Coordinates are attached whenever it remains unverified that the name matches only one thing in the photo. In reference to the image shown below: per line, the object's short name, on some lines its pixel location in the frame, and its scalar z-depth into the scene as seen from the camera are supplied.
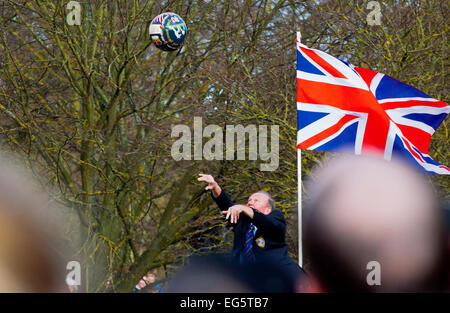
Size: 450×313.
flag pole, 11.25
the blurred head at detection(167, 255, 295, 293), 9.03
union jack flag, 12.64
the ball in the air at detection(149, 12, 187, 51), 13.62
